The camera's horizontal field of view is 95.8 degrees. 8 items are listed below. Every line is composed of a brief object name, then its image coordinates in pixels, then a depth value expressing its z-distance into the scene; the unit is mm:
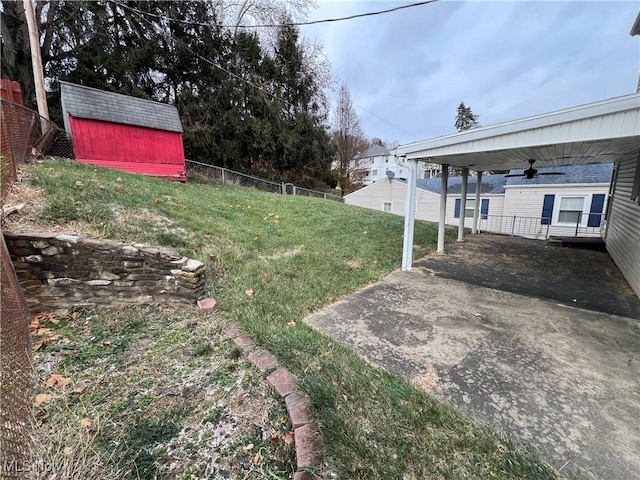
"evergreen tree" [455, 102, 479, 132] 43812
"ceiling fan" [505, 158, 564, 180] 6547
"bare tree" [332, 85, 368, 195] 24109
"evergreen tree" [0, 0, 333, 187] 12133
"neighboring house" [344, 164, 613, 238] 11648
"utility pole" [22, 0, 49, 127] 7254
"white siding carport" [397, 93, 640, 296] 2799
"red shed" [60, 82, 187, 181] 8156
